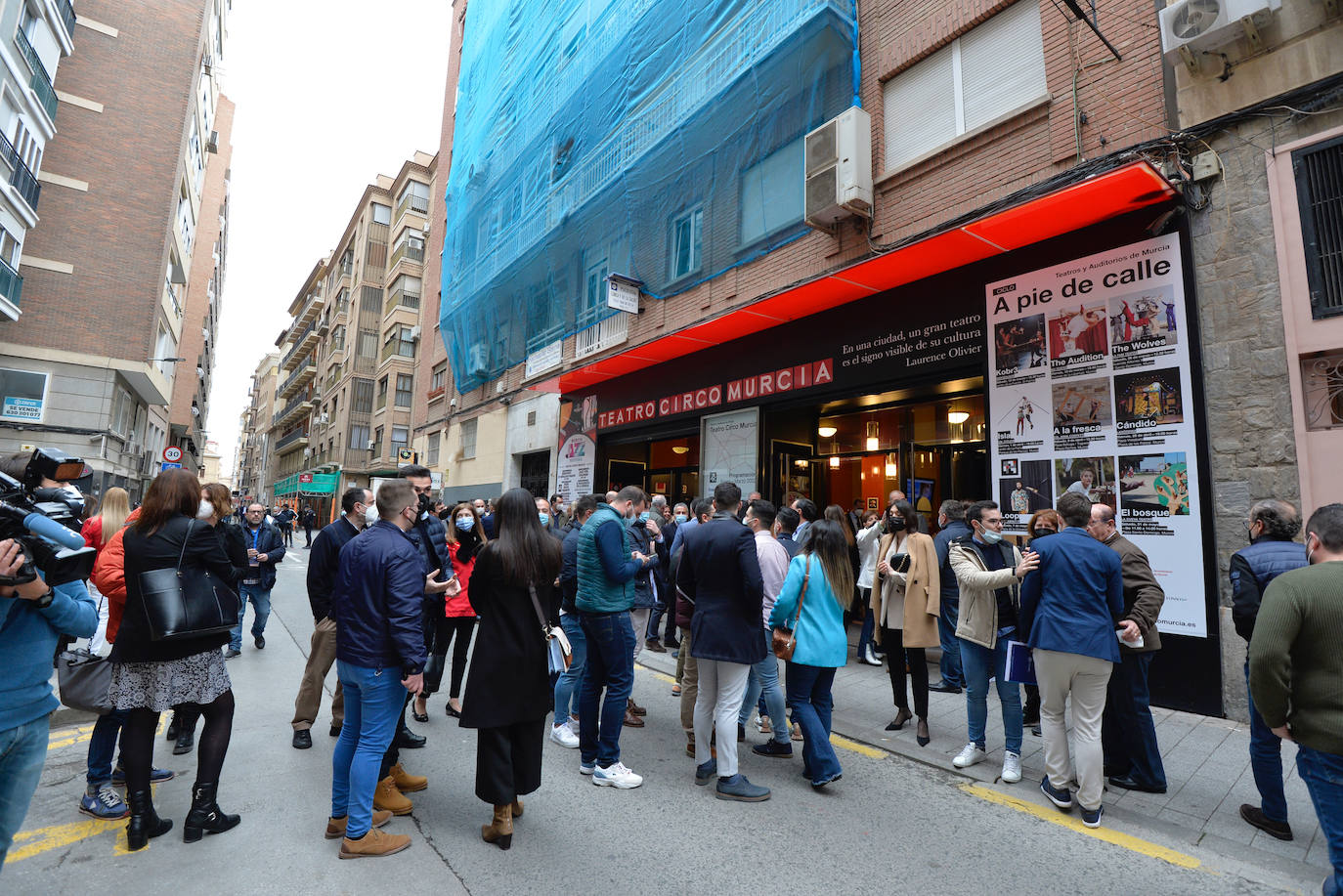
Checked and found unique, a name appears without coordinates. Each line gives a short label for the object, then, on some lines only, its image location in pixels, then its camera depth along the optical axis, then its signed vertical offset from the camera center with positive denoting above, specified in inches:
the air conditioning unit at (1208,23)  224.2 +180.7
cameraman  94.0 -26.4
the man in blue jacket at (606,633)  168.7 -31.7
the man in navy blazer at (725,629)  161.5 -28.1
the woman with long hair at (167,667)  130.3 -33.7
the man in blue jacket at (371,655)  131.0 -29.9
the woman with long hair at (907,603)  211.5 -27.8
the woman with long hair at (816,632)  167.5 -30.1
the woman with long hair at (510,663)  135.7 -32.3
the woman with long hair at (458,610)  219.3 -34.3
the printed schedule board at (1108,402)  241.2 +52.2
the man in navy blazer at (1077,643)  150.3 -27.4
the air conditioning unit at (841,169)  348.2 +192.3
